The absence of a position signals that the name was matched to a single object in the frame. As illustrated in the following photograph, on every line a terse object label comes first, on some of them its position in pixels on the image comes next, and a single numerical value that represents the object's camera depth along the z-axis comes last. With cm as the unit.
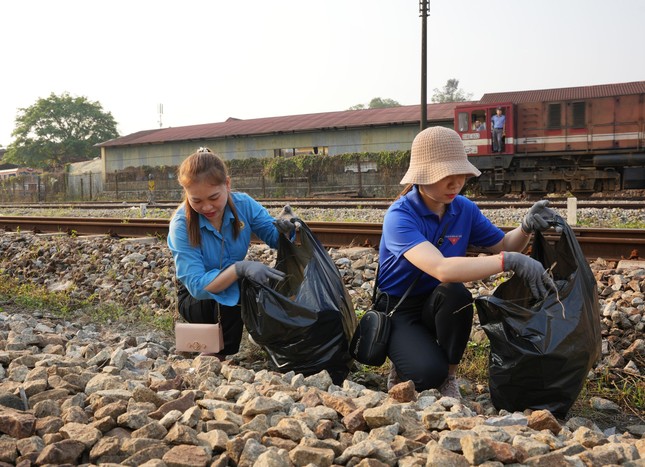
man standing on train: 1925
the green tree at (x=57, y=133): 5716
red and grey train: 1803
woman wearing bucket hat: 305
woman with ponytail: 344
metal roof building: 2703
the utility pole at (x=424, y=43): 1784
